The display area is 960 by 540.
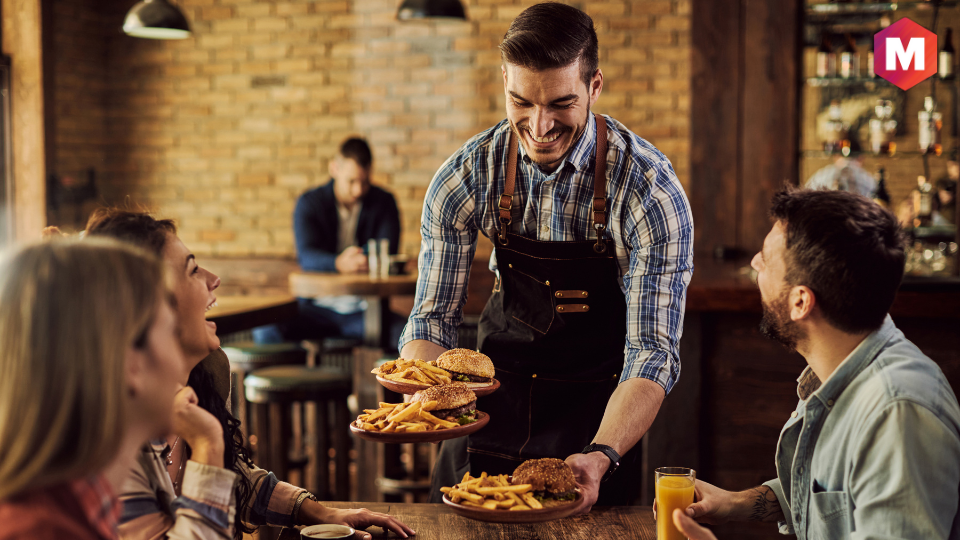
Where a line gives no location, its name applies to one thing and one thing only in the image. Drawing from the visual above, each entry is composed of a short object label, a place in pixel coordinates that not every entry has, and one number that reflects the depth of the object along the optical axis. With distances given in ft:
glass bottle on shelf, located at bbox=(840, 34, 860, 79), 14.08
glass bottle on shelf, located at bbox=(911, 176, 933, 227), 13.74
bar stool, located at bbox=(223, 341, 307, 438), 13.61
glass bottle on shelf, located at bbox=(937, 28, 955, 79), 13.67
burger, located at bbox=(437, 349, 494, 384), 5.89
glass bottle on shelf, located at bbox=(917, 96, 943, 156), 13.73
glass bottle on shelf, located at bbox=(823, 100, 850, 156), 14.37
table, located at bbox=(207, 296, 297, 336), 11.32
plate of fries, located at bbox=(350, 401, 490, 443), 4.86
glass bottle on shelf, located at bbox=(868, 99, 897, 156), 14.16
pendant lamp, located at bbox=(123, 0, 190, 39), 15.48
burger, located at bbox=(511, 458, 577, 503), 4.64
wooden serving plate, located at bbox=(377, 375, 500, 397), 5.62
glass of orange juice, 5.12
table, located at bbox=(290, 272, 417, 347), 13.24
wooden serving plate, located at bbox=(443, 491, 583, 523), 4.38
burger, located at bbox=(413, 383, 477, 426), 5.22
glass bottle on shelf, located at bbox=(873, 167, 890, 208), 14.12
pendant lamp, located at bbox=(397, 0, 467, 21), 15.28
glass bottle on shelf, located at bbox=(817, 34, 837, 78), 14.32
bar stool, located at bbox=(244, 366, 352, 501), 12.09
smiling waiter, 6.23
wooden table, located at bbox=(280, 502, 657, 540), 5.21
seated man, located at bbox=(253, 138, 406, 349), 16.56
